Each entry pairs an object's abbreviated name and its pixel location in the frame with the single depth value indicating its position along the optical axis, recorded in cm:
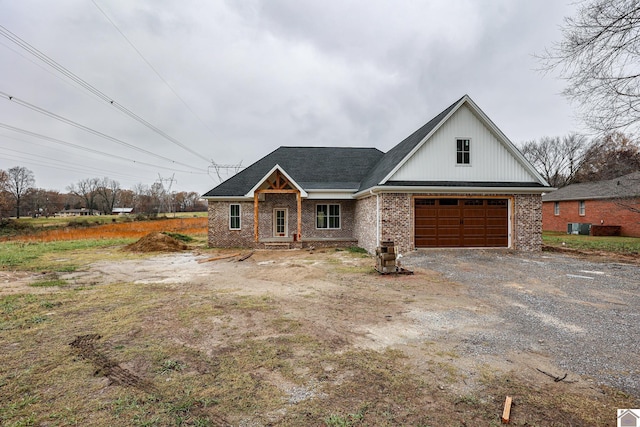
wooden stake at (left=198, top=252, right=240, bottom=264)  1320
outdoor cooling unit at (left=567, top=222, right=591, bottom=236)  2400
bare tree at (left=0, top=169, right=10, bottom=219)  4428
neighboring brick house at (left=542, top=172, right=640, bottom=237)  2138
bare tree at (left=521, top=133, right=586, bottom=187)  4494
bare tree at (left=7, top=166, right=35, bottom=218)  6731
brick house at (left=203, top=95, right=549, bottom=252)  1347
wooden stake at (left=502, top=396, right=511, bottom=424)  272
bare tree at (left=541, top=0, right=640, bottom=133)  820
